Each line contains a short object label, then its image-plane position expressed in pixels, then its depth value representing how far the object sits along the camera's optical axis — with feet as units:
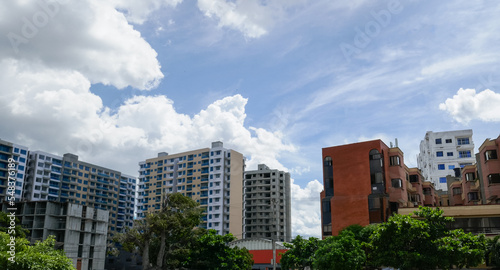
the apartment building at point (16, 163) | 351.87
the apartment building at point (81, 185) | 397.60
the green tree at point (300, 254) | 156.76
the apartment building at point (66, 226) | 272.72
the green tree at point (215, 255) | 163.02
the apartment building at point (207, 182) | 382.01
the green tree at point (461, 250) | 103.86
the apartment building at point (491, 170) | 183.52
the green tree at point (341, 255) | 126.72
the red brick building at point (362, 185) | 209.56
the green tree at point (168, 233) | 161.68
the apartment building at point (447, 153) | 350.64
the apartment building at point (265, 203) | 426.10
